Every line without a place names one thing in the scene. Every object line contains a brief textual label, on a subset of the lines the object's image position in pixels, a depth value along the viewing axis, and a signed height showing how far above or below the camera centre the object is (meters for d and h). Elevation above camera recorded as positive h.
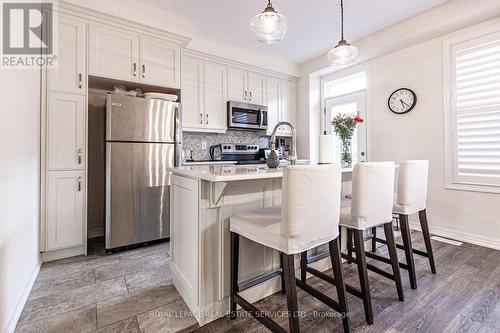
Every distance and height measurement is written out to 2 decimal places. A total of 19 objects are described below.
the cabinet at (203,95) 3.54 +1.13
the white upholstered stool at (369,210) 1.49 -0.28
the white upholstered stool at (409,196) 1.83 -0.23
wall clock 3.28 +0.95
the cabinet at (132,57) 2.60 +1.31
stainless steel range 3.79 +0.25
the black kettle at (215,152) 3.86 +0.27
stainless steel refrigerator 2.53 +0.05
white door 3.87 +0.93
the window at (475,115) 2.64 +0.62
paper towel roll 1.95 +0.17
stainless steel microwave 3.87 +0.89
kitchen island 1.45 -0.47
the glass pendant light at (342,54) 2.26 +1.10
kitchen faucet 1.76 +0.18
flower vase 2.17 +0.12
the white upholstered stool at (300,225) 1.15 -0.31
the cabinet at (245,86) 3.95 +1.41
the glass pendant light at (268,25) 1.79 +1.10
